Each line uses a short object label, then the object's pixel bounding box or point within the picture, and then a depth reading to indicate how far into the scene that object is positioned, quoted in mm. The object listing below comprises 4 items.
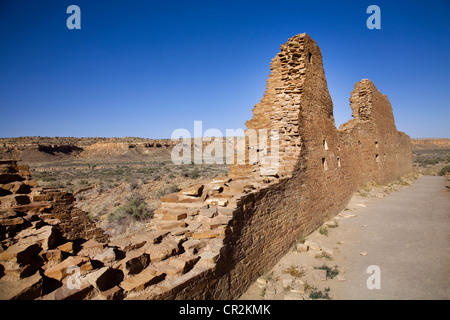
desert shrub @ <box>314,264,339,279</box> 4886
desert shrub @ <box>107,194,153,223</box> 10117
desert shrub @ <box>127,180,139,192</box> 15947
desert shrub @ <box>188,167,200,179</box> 19422
